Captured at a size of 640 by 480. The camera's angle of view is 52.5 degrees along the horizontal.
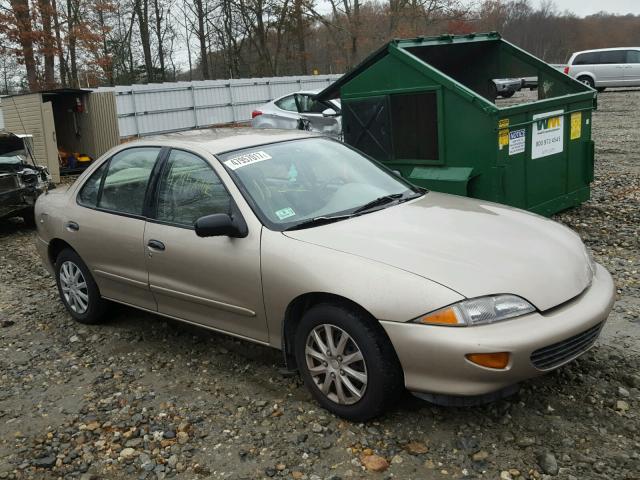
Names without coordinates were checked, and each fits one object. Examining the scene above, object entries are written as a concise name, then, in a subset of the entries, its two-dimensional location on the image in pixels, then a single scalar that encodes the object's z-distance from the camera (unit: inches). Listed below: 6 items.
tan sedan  118.5
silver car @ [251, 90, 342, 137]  575.0
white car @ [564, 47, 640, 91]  1018.7
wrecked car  352.8
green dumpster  254.4
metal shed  543.5
